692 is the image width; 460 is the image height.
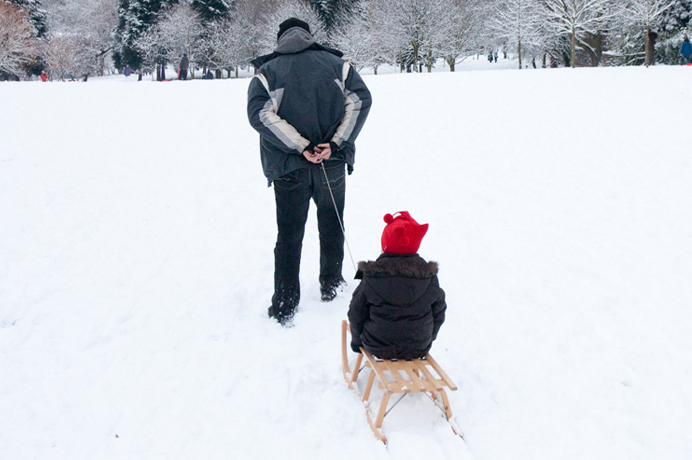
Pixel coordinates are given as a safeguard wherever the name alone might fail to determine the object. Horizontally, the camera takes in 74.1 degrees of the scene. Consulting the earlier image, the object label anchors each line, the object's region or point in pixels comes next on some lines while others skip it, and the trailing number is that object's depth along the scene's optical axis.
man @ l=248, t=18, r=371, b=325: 3.33
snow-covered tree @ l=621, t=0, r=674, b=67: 21.05
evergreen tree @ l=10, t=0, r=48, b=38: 40.76
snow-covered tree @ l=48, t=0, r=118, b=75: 53.44
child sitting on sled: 2.71
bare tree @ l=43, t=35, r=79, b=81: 44.38
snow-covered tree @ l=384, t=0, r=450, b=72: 32.22
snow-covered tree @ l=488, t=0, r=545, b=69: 30.20
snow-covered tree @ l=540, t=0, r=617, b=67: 22.66
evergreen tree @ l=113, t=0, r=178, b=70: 44.31
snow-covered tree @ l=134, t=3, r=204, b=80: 41.56
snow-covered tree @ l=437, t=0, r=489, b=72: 33.72
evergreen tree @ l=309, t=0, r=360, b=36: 41.66
